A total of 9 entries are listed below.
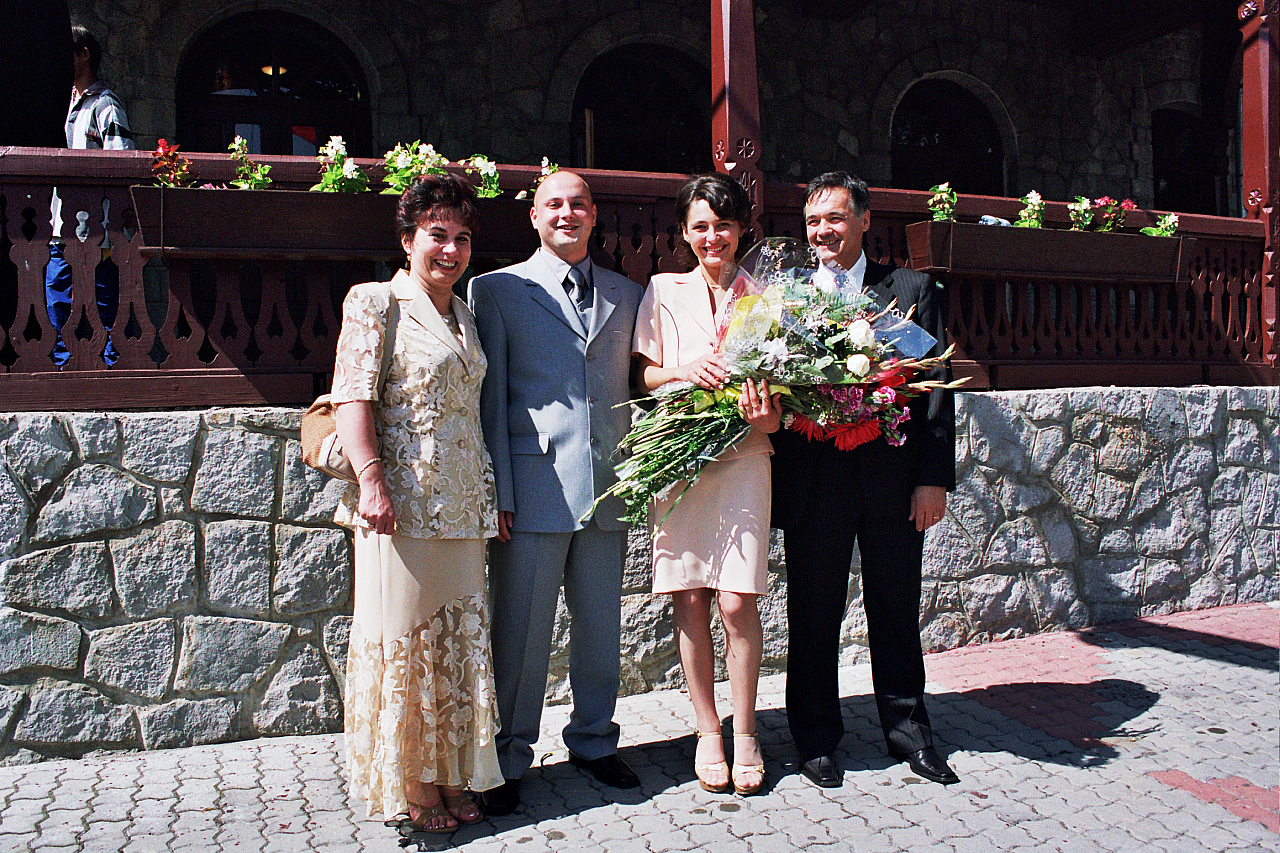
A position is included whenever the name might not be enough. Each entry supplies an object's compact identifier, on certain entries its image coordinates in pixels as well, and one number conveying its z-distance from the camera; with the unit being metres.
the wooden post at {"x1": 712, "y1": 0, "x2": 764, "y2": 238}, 4.59
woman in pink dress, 3.14
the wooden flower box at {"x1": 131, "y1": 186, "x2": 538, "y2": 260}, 3.65
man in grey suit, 3.12
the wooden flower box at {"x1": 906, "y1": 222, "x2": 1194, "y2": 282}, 4.96
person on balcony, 3.96
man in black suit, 3.31
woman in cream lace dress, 2.76
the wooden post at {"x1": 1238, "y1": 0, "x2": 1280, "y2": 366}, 6.09
